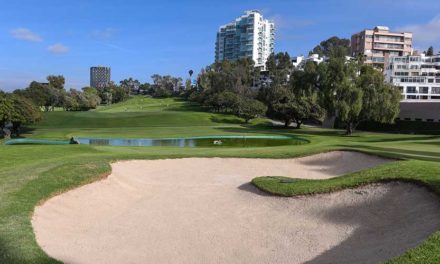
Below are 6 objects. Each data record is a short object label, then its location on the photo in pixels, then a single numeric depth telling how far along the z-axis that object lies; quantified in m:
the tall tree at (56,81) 160.95
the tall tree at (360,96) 52.69
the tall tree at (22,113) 57.38
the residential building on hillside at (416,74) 117.19
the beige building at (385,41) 176.25
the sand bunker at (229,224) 9.84
